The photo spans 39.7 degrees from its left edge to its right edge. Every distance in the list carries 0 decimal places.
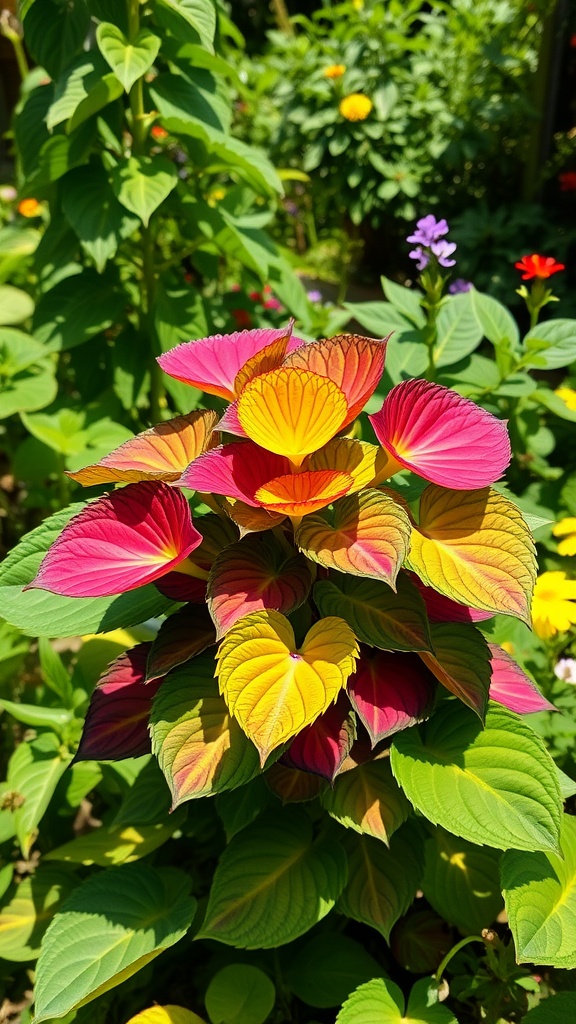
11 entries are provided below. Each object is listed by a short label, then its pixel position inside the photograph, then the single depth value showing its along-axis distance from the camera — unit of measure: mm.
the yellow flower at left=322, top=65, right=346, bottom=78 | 3055
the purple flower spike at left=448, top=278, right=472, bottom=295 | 1919
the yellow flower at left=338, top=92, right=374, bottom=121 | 2936
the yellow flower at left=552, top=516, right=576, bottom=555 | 1276
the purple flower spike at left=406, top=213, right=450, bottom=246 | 1312
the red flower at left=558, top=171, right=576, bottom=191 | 2617
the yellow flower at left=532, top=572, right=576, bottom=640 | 1135
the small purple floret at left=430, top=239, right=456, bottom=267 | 1303
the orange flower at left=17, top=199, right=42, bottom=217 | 2250
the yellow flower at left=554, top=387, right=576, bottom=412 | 1498
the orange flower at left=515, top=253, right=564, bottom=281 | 1370
